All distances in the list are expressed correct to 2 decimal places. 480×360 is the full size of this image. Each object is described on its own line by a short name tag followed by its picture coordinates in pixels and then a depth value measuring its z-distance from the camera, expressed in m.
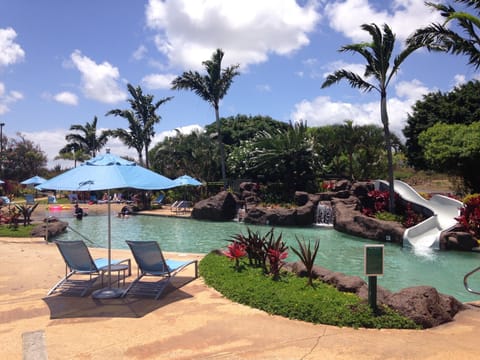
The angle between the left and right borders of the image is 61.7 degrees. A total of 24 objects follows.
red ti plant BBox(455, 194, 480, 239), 12.48
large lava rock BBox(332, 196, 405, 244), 13.93
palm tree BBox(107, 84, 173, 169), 33.16
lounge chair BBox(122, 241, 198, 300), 6.43
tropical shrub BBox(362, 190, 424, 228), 15.40
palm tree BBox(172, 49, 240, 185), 27.25
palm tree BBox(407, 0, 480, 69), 9.92
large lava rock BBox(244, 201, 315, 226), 18.86
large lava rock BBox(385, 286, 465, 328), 5.02
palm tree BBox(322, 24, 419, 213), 15.27
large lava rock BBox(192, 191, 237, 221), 21.44
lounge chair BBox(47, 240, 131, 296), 6.61
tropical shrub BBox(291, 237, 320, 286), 6.54
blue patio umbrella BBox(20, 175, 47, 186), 30.40
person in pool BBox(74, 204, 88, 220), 21.88
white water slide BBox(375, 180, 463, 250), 13.20
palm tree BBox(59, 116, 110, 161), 47.82
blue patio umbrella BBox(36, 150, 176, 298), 6.00
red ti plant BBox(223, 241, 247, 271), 7.59
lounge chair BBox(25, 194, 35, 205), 28.57
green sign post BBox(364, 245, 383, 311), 5.09
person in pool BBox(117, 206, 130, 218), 23.96
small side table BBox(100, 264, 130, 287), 6.88
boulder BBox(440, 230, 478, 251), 12.08
